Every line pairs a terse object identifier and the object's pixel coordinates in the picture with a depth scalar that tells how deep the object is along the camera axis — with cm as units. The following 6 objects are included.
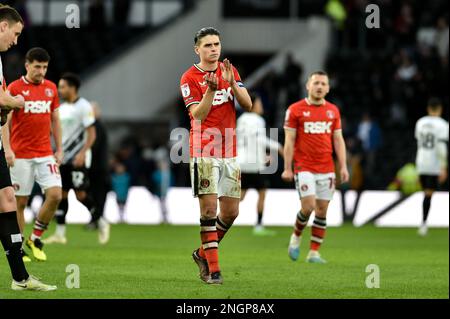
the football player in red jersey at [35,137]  1434
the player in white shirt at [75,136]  1741
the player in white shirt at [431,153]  2191
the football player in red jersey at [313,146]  1488
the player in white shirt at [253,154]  2184
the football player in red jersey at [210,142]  1145
